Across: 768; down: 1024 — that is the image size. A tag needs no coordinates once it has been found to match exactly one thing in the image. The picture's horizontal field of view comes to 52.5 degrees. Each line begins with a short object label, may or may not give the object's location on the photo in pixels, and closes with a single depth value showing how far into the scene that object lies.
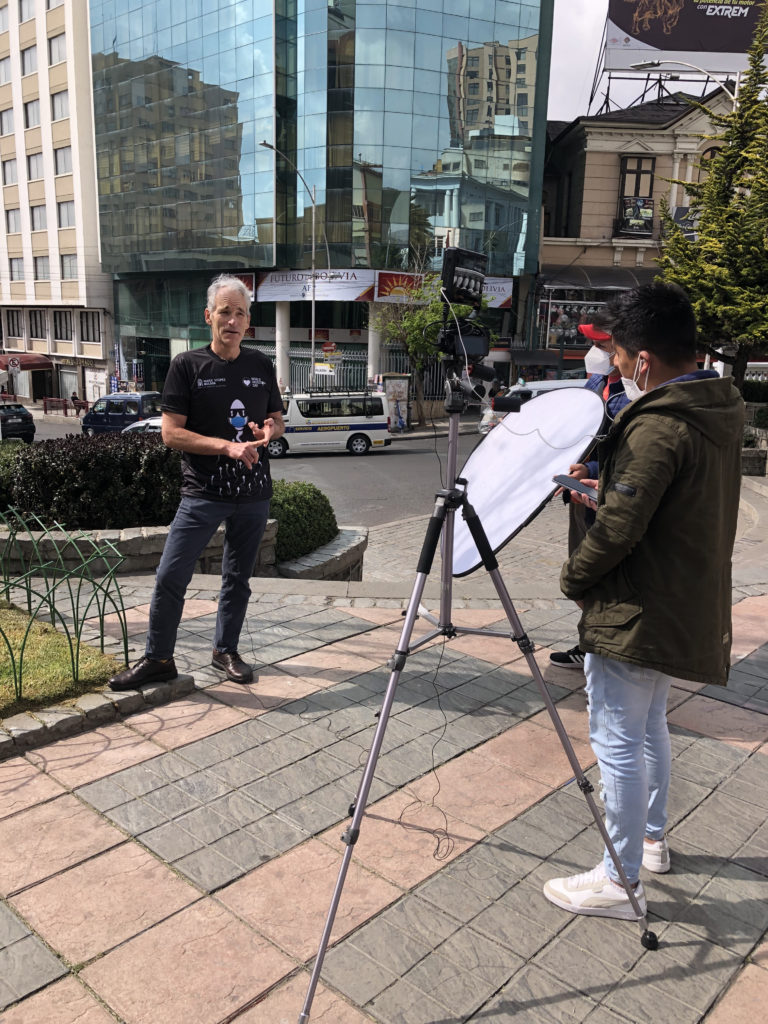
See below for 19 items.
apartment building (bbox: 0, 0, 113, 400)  42.12
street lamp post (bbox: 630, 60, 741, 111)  17.45
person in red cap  3.94
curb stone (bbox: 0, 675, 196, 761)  3.38
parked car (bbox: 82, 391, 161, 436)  26.75
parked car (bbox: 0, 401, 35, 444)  24.94
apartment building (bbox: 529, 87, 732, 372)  32.44
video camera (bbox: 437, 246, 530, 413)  2.83
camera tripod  2.40
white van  22.94
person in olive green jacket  2.19
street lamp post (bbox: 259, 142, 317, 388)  29.48
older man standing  3.81
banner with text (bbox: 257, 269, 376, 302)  31.70
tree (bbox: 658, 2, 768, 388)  16.61
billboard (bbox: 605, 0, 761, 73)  33.50
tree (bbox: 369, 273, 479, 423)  26.33
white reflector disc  3.08
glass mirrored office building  31.66
